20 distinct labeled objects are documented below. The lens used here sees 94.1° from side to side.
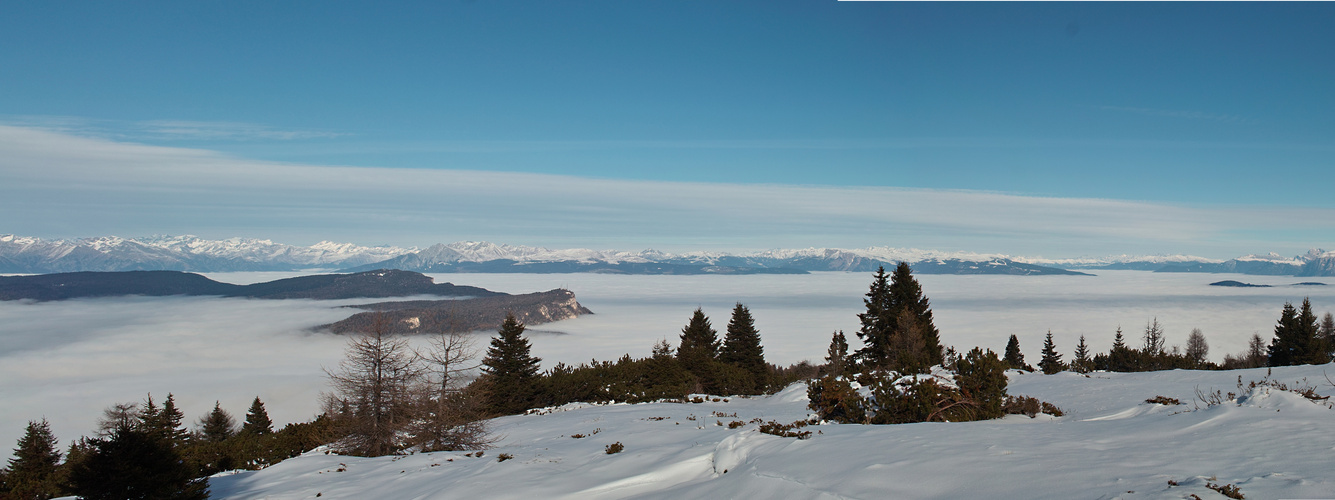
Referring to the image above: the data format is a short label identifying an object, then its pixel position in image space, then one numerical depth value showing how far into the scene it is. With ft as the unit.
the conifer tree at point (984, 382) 35.81
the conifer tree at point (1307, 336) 131.76
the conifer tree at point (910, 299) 133.28
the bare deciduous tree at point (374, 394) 51.55
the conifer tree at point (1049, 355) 254.10
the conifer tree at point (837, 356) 130.77
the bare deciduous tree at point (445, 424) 49.88
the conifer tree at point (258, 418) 176.71
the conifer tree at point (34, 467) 48.07
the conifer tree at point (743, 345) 169.89
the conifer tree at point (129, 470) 29.81
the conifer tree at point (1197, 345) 279.90
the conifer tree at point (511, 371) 110.83
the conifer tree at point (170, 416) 148.17
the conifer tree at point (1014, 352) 214.69
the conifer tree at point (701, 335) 180.65
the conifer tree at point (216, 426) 193.86
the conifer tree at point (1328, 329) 161.40
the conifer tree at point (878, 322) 134.92
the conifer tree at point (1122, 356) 140.77
